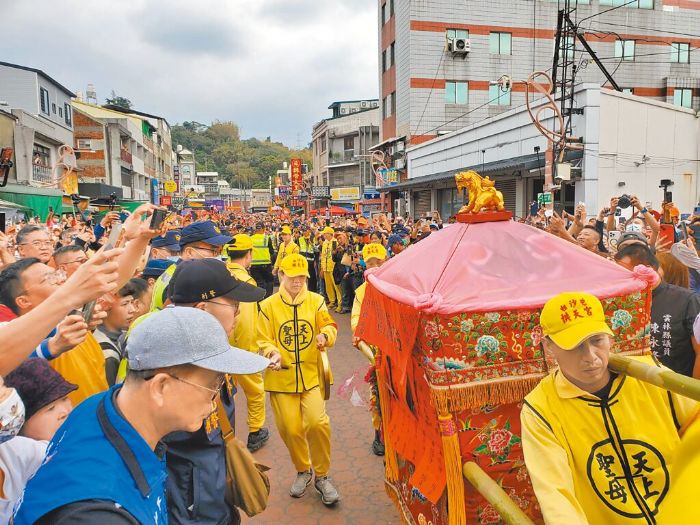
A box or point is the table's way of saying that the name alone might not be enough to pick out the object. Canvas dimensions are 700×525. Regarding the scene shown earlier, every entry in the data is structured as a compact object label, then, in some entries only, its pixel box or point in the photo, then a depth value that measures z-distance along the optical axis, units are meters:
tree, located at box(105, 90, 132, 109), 79.42
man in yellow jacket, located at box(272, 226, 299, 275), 10.45
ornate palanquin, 2.39
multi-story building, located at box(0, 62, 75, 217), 20.34
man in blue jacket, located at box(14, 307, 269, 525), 1.37
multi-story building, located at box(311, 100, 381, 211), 47.00
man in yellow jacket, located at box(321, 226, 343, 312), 12.25
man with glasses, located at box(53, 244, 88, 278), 5.01
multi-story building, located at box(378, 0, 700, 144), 25.80
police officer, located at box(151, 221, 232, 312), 5.13
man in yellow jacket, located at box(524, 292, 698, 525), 2.04
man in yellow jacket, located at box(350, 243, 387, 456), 4.16
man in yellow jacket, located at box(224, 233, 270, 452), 5.11
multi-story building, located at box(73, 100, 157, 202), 35.66
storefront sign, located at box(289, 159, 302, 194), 57.49
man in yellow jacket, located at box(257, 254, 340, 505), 4.36
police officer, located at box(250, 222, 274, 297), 10.83
